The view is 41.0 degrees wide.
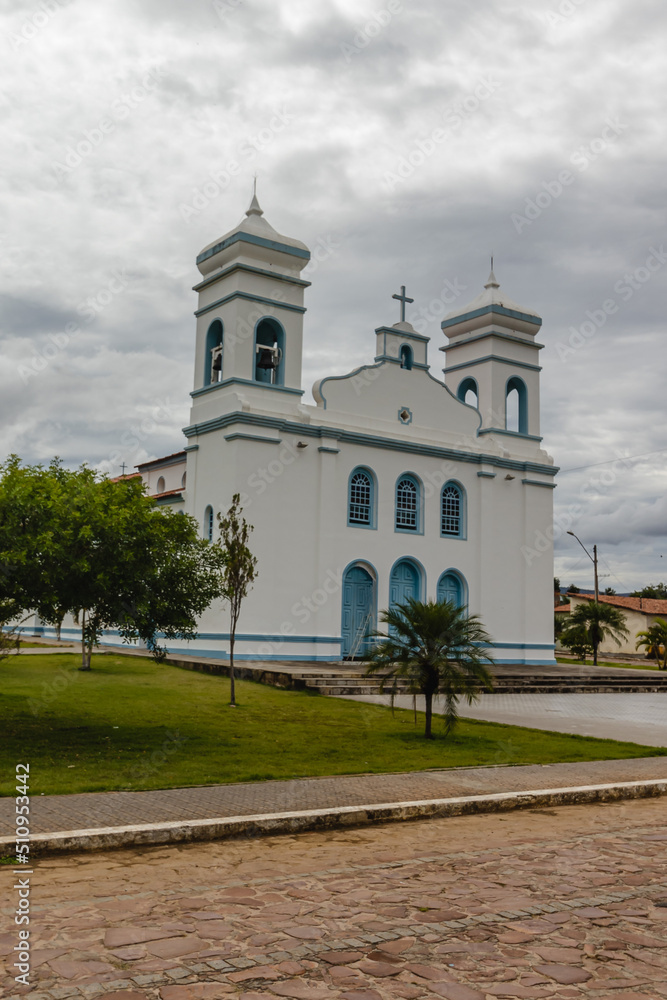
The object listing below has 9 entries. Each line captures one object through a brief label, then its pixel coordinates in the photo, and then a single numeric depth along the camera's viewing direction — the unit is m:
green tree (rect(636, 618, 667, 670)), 33.62
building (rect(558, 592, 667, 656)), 50.72
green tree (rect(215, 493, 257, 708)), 14.56
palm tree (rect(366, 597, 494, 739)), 11.97
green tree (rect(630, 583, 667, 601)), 80.88
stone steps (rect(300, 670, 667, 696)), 17.42
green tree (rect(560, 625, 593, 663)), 34.34
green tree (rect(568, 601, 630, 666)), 33.06
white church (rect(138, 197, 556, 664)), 21.86
